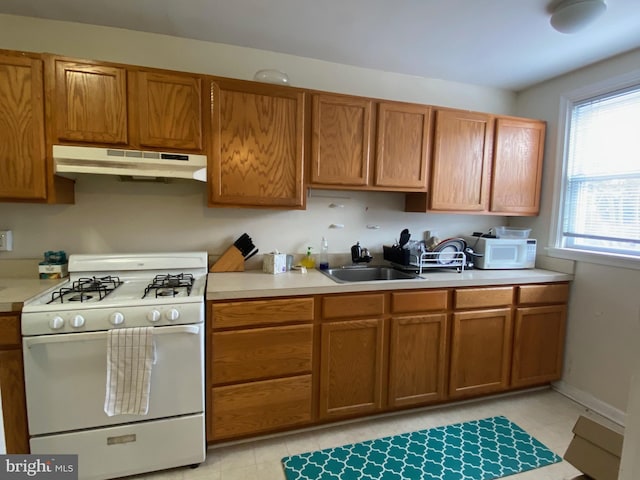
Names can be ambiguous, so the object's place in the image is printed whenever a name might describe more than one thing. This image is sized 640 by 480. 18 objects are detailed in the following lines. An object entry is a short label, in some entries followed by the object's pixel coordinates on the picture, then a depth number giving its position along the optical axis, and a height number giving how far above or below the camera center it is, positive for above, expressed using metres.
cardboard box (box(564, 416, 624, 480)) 0.95 -0.69
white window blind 2.23 +0.32
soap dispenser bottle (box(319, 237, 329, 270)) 2.58 -0.30
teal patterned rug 1.76 -1.37
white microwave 2.62 -0.28
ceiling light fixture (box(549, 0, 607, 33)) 1.70 +1.08
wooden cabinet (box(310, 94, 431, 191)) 2.23 +0.49
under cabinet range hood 1.78 +0.26
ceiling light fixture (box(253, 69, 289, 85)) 2.12 +0.87
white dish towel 1.56 -0.76
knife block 2.28 -0.34
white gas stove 1.54 -0.82
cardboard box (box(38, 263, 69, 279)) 1.99 -0.38
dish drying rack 2.45 -0.33
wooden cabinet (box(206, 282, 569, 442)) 1.86 -0.88
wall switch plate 2.01 -0.21
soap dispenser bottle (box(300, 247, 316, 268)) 2.53 -0.37
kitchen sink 2.54 -0.46
